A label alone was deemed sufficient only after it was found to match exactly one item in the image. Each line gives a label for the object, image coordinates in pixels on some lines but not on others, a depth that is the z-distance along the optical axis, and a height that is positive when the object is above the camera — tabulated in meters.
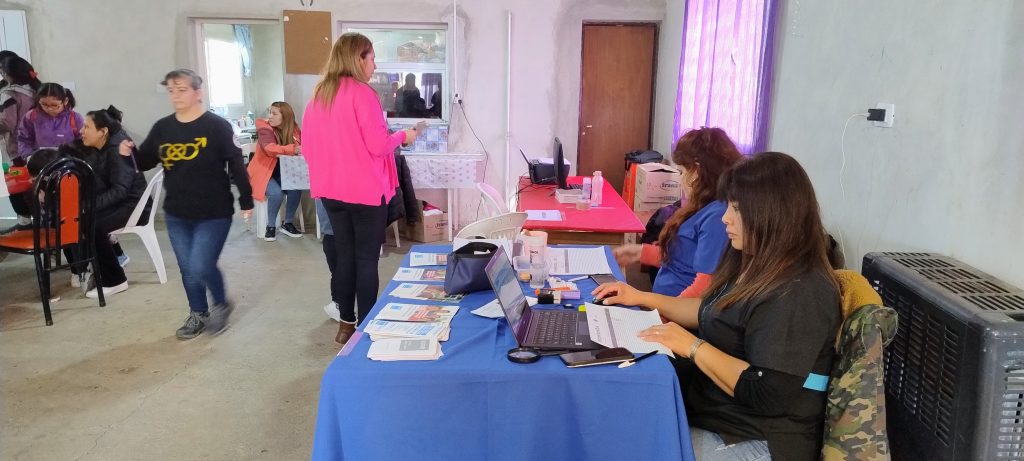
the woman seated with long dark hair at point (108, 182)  3.71 -0.47
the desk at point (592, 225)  3.09 -0.54
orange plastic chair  3.34 -0.63
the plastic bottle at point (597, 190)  3.74 -0.45
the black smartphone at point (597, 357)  1.51 -0.58
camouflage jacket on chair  1.37 -0.59
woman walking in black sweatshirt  2.96 -0.30
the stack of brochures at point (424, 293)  1.98 -0.58
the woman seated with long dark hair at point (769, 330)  1.40 -0.48
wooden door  5.94 +0.18
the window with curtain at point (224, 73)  8.20 +0.43
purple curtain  3.30 +0.28
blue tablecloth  1.46 -0.69
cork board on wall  5.75 +0.60
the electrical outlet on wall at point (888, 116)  2.22 +0.01
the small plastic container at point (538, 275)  2.13 -0.54
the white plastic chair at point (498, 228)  2.67 -0.50
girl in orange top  5.45 -0.38
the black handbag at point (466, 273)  2.00 -0.50
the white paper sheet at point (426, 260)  2.36 -0.56
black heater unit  1.36 -0.55
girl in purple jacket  4.51 -0.17
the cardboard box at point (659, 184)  4.48 -0.48
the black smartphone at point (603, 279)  2.16 -0.56
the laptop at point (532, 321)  1.63 -0.58
